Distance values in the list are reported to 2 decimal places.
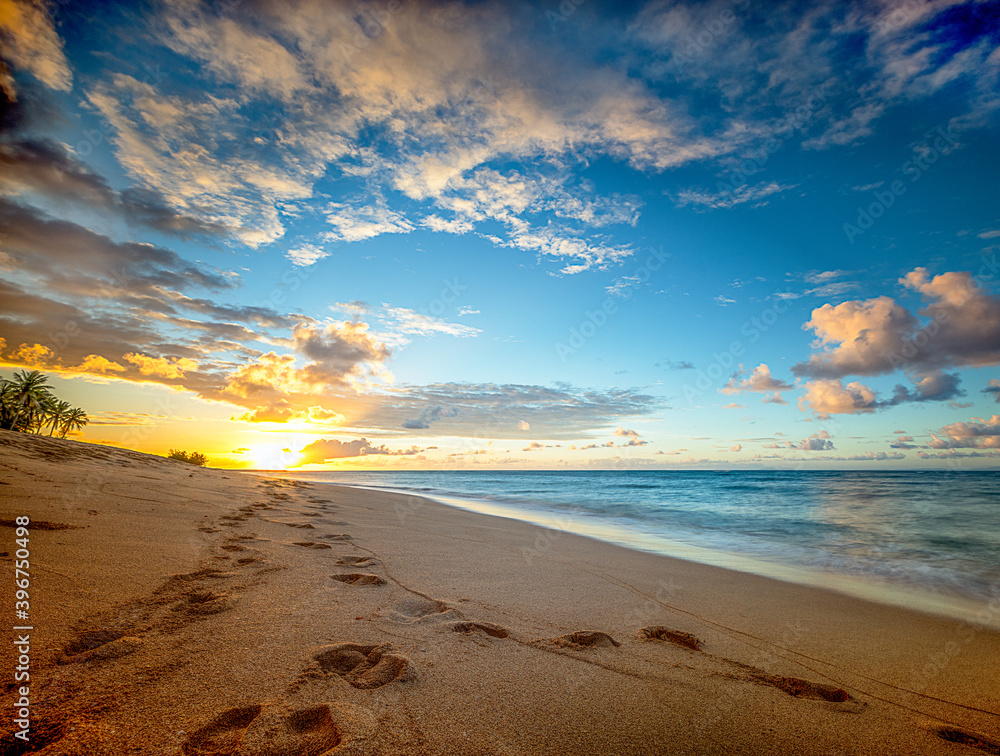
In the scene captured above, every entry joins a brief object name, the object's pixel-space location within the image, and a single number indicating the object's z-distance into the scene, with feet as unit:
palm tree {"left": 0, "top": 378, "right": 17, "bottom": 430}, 101.29
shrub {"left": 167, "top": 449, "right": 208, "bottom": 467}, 96.20
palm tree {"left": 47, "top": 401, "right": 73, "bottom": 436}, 125.80
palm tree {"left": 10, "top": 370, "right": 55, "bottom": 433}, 107.96
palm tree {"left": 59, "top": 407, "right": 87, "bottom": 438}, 138.31
